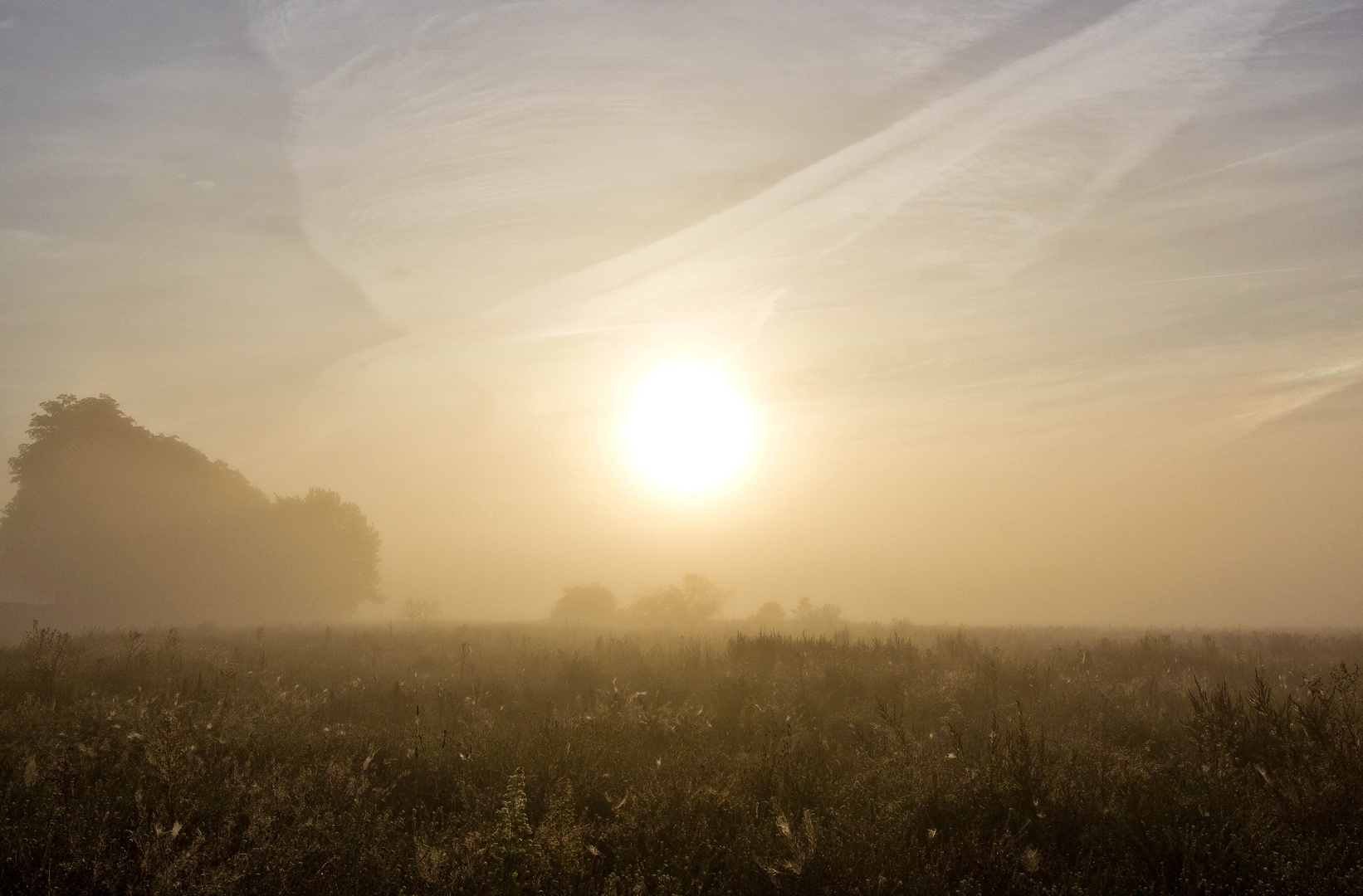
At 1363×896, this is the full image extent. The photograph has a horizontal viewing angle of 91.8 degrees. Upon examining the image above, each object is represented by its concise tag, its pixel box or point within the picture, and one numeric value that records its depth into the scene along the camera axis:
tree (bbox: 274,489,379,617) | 45.22
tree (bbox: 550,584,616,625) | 42.44
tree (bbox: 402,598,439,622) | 46.16
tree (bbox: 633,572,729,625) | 37.38
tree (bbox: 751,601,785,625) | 33.87
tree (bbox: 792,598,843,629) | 35.91
